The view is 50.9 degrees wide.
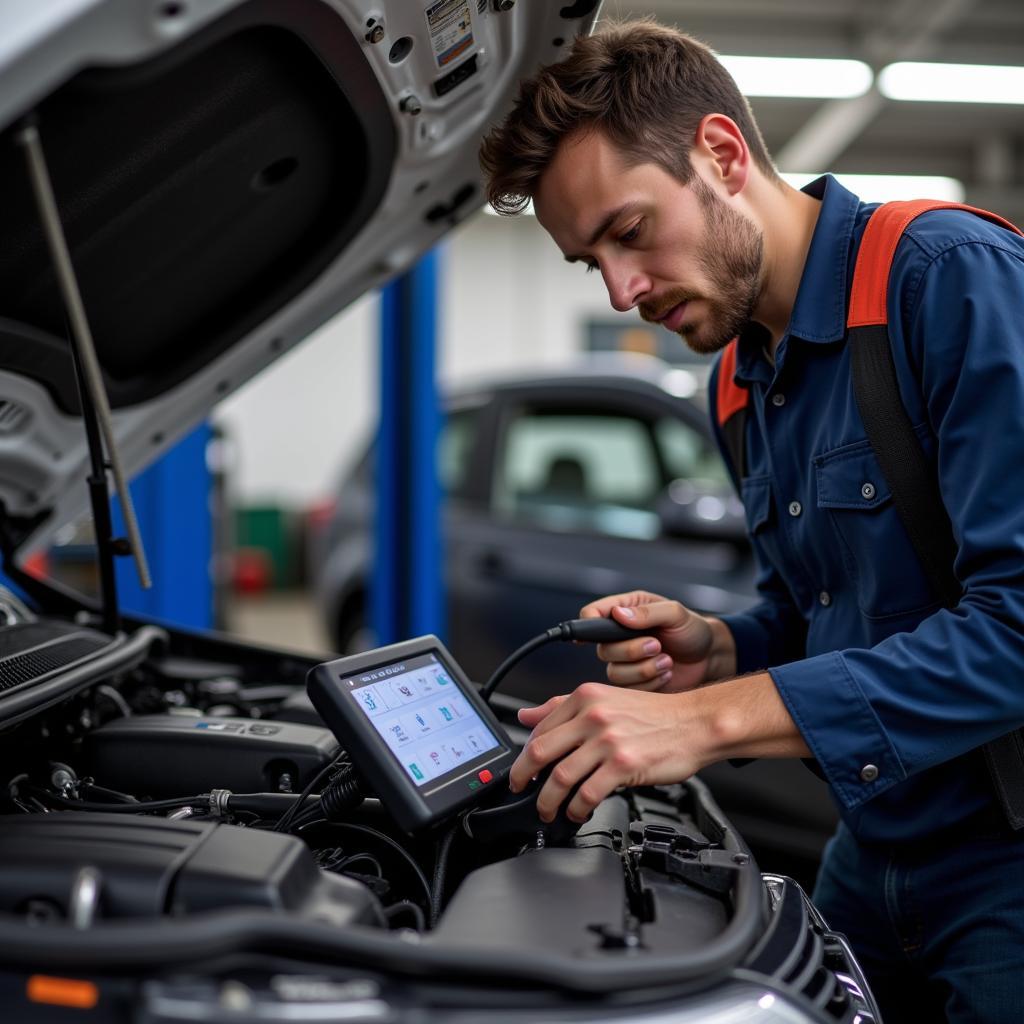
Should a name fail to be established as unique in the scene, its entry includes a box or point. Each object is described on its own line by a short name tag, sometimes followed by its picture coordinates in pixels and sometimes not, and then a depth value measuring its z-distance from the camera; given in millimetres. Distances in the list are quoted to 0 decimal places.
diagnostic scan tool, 1044
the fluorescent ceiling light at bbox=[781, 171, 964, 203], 10062
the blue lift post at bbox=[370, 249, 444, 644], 3625
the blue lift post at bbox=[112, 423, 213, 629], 3213
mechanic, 1032
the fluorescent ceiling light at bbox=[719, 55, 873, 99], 6914
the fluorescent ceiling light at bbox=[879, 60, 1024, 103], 7164
